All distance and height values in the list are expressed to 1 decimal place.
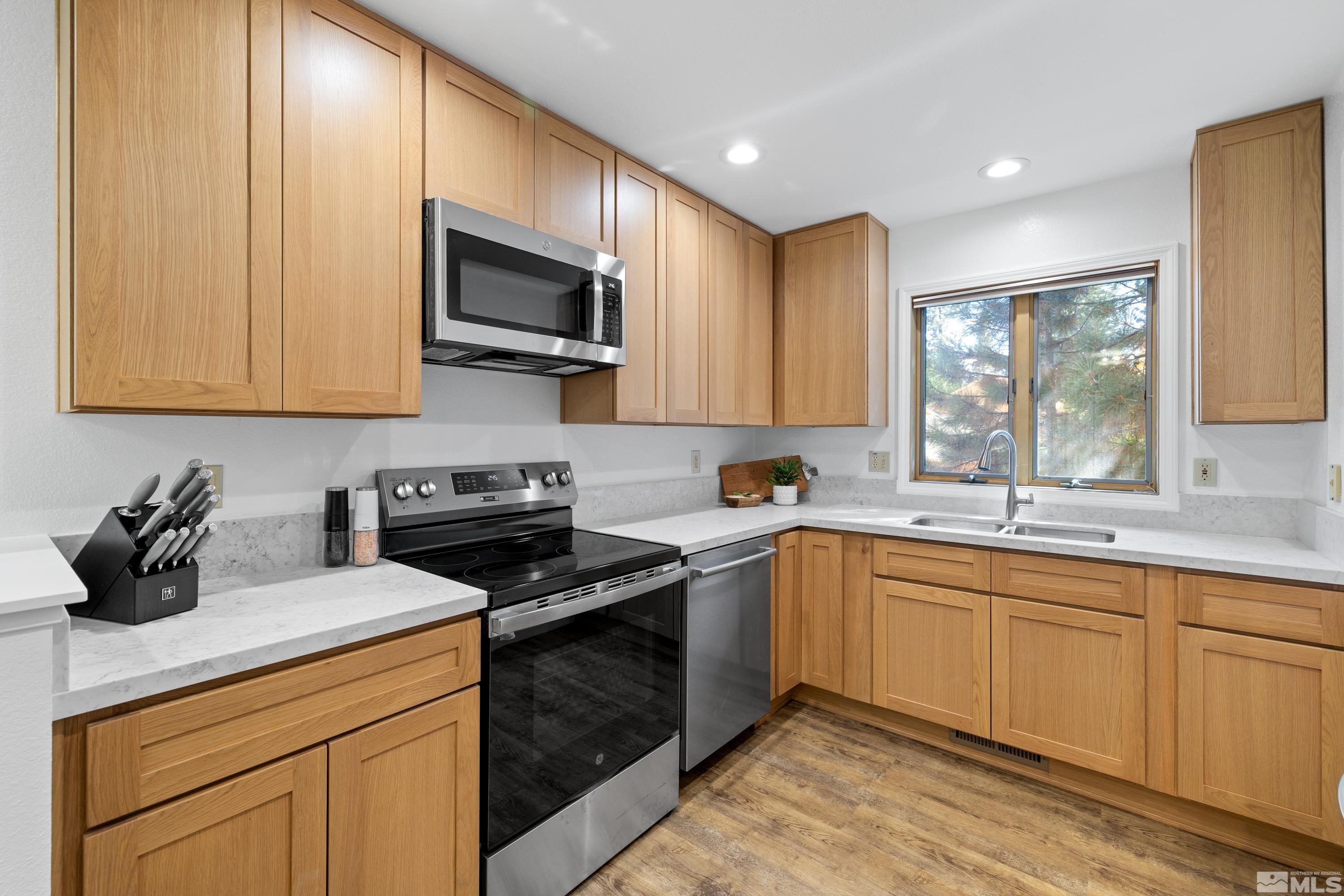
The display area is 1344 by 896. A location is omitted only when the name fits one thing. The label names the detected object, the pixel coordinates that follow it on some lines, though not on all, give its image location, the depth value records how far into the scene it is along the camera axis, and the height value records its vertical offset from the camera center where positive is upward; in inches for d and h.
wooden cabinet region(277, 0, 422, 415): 56.4 +23.5
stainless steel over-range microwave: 65.8 +18.4
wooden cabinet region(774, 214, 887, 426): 115.7 +24.8
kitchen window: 101.3 +12.7
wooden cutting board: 127.3 -6.3
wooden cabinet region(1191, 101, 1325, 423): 77.2 +23.9
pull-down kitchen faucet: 102.5 -6.1
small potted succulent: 125.0 -6.8
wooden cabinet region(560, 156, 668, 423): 89.7 +19.4
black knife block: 46.2 -10.5
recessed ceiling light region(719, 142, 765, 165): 89.5 +44.8
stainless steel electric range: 58.5 -23.7
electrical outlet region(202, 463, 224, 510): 61.0 -3.1
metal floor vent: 88.7 -46.0
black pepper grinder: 64.9 -8.7
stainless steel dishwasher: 83.8 -29.6
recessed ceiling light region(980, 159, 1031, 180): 93.8 +44.7
